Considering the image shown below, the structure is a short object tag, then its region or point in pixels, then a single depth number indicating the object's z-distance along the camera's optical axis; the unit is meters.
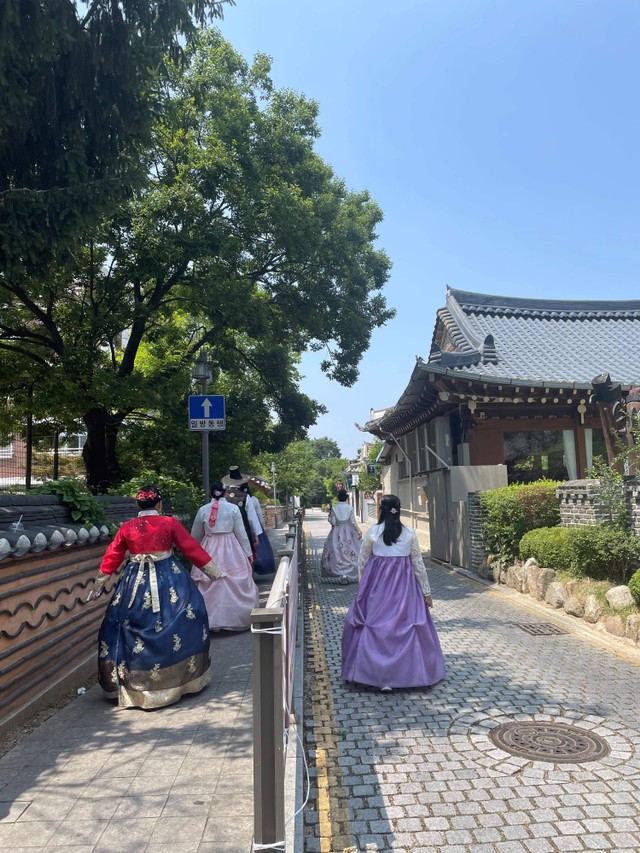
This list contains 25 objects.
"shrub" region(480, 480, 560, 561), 11.38
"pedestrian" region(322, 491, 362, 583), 13.04
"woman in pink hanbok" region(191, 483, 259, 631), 7.34
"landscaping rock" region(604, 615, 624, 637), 7.33
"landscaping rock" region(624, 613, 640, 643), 7.01
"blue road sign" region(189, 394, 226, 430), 9.21
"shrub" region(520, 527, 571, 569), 9.45
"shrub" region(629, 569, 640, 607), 6.92
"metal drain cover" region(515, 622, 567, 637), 7.94
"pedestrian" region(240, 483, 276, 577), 10.30
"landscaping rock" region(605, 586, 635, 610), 7.45
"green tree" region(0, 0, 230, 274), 6.70
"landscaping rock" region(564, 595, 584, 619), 8.34
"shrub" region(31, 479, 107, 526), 6.20
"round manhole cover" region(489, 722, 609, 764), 4.13
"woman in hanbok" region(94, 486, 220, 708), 4.82
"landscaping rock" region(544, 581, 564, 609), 9.01
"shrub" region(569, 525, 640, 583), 8.05
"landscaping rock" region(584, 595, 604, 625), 7.91
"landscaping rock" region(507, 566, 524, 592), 10.81
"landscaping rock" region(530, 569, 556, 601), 9.69
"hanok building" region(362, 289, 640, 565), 13.44
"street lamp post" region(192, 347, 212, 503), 9.62
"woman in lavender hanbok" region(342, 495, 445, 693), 5.56
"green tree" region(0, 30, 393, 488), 12.03
